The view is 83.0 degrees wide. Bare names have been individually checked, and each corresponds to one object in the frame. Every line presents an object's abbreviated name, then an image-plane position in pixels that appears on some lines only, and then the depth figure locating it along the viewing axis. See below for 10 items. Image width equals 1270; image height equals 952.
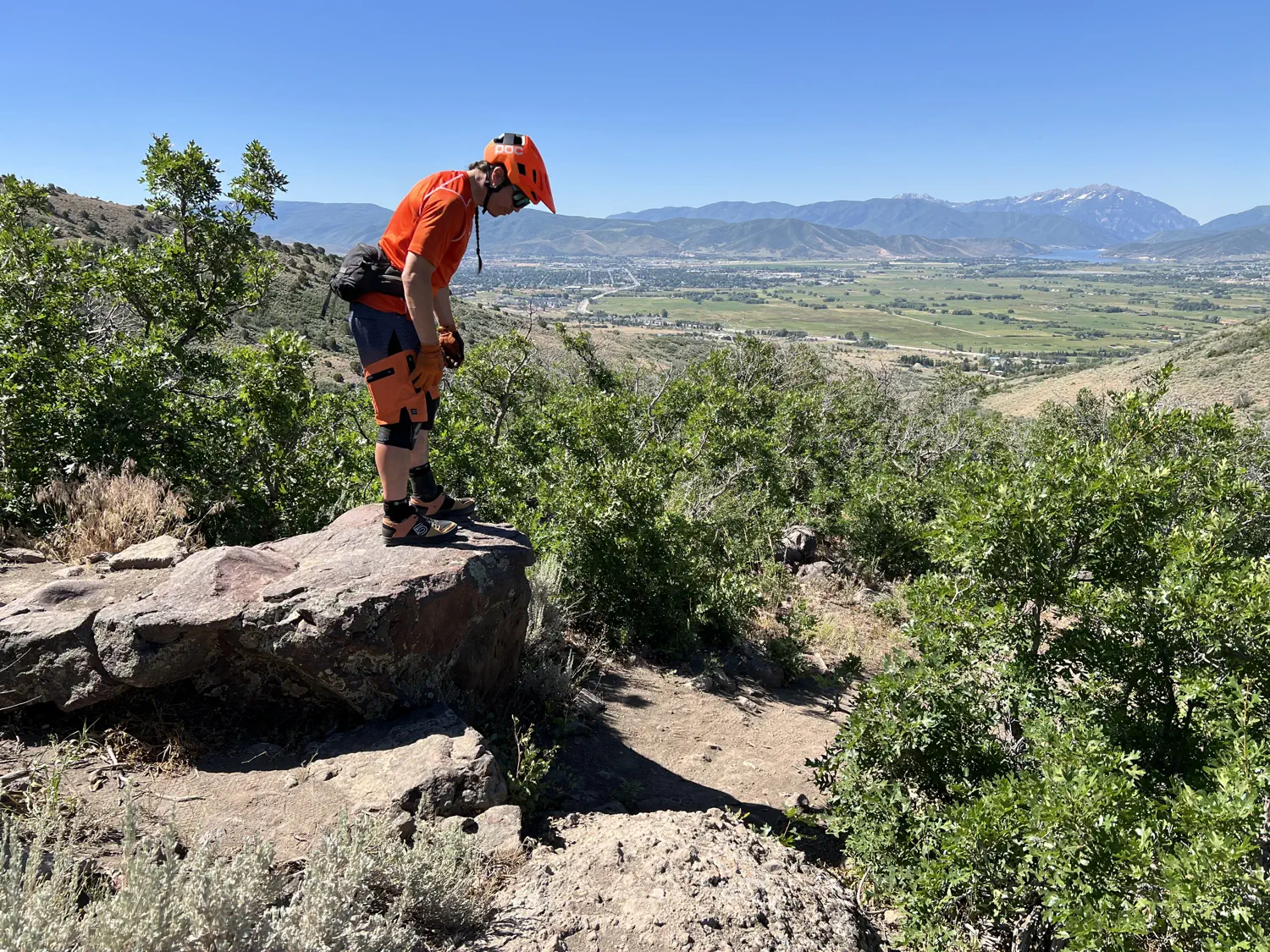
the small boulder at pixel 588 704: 5.08
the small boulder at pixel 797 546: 10.48
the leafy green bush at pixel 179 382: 5.50
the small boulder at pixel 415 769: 3.28
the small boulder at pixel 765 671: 6.75
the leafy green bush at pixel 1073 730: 2.75
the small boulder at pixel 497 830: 3.20
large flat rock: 3.43
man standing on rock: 3.83
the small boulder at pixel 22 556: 4.59
